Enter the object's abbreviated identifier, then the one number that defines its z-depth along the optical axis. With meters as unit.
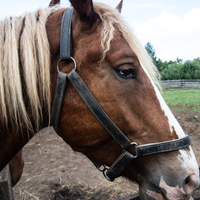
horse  0.55
